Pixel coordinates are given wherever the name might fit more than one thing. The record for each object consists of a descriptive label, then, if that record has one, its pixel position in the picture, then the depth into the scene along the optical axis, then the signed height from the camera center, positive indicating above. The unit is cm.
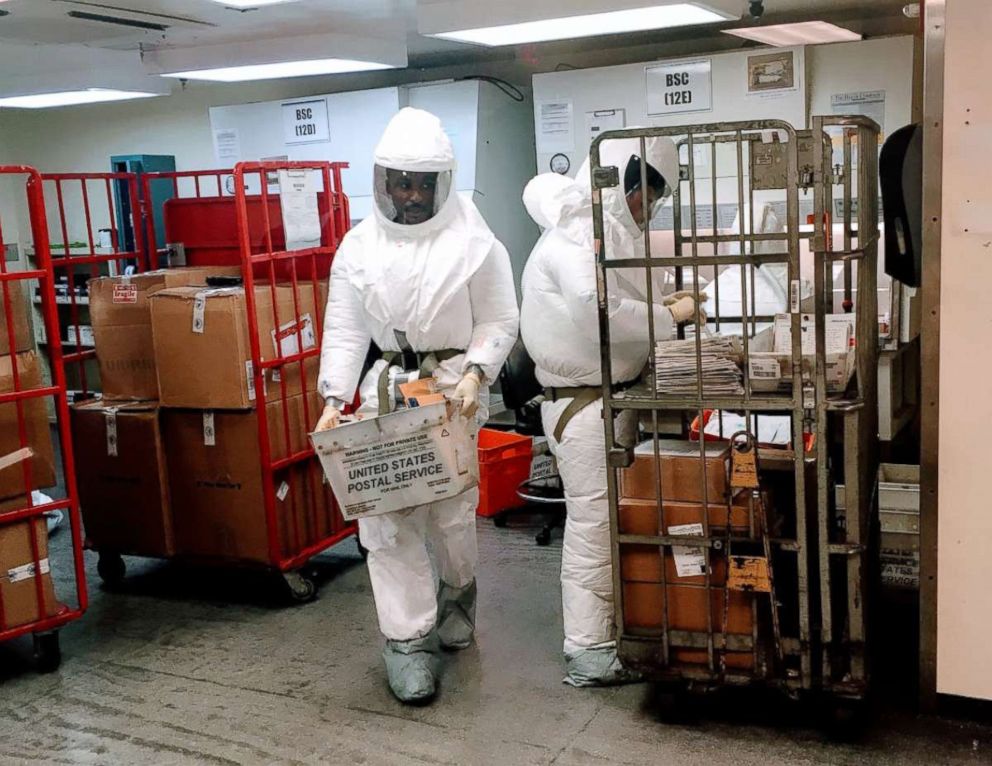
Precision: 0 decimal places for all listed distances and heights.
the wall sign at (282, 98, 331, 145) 579 +55
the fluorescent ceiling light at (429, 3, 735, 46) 421 +75
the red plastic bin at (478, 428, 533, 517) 455 -114
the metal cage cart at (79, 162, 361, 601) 363 -65
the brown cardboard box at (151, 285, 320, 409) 354 -41
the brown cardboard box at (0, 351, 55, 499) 321 -60
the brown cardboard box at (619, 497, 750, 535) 260 -80
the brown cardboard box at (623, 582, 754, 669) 264 -106
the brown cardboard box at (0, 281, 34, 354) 321 -27
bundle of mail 259 -42
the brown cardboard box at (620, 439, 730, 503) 262 -69
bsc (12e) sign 491 +53
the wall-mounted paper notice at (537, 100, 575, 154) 522 +39
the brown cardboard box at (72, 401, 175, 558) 383 -91
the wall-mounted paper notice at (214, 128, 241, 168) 615 +47
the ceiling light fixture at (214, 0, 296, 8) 401 +86
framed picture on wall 473 +55
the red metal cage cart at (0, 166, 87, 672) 319 -69
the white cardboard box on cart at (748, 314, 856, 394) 257 -41
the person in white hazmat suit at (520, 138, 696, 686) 282 -37
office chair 434 -83
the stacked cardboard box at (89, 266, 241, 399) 382 -35
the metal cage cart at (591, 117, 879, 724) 248 -70
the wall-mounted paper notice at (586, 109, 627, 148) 512 +40
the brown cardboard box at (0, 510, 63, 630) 321 -103
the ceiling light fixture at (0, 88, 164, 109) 593 +81
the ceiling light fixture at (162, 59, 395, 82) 521 +78
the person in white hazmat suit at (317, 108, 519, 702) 298 -31
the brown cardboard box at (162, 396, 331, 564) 370 -93
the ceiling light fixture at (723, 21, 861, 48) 429 +66
